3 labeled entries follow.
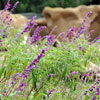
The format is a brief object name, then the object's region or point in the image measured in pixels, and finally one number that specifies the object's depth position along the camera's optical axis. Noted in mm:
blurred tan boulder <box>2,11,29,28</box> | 17520
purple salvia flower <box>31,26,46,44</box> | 4439
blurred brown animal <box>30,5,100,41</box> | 21937
